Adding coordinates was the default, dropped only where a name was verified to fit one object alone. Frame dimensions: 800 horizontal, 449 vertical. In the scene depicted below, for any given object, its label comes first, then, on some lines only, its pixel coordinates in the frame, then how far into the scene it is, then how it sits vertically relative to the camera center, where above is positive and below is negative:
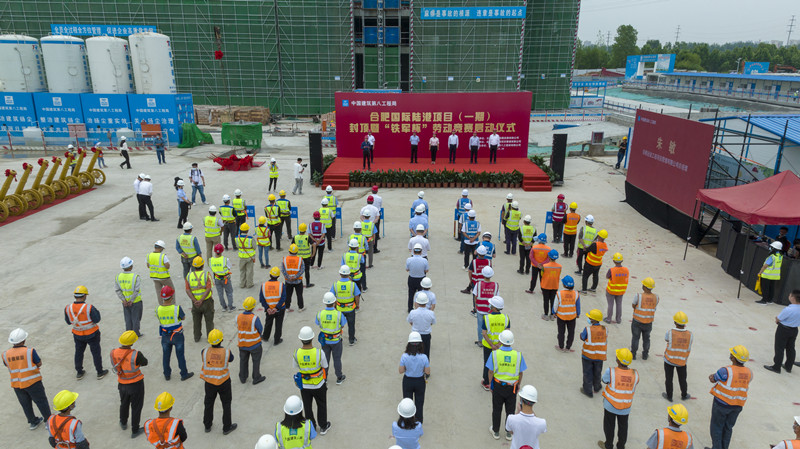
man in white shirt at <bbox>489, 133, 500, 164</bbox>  23.61 -2.66
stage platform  21.55 -3.70
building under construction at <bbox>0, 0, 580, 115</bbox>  40.31 +4.01
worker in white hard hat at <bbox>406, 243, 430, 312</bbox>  9.90 -3.62
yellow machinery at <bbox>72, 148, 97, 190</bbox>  20.11 -3.64
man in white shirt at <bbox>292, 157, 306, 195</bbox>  19.59 -3.51
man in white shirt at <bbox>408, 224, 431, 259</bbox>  11.04 -3.46
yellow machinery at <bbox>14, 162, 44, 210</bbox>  17.22 -3.82
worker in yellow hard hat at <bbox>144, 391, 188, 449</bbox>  5.50 -3.79
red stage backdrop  23.91 -1.50
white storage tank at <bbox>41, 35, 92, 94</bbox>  30.45 +1.52
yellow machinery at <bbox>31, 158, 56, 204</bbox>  17.86 -3.68
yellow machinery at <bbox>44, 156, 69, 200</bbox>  19.03 -3.78
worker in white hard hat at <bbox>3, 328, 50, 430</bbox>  6.75 -3.93
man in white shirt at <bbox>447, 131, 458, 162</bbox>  23.39 -2.59
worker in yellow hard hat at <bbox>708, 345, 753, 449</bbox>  6.37 -3.96
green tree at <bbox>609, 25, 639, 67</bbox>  118.44 +10.60
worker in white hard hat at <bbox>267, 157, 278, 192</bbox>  20.00 -3.43
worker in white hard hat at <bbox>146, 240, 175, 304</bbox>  9.87 -3.51
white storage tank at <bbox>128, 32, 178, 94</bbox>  30.77 +1.61
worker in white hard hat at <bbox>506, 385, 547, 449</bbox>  5.55 -3.76
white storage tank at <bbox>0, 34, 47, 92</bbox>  30.16 +1.45
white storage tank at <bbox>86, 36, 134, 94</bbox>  30.67 +1.53
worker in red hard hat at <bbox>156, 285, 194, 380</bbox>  7.88 -3.82
